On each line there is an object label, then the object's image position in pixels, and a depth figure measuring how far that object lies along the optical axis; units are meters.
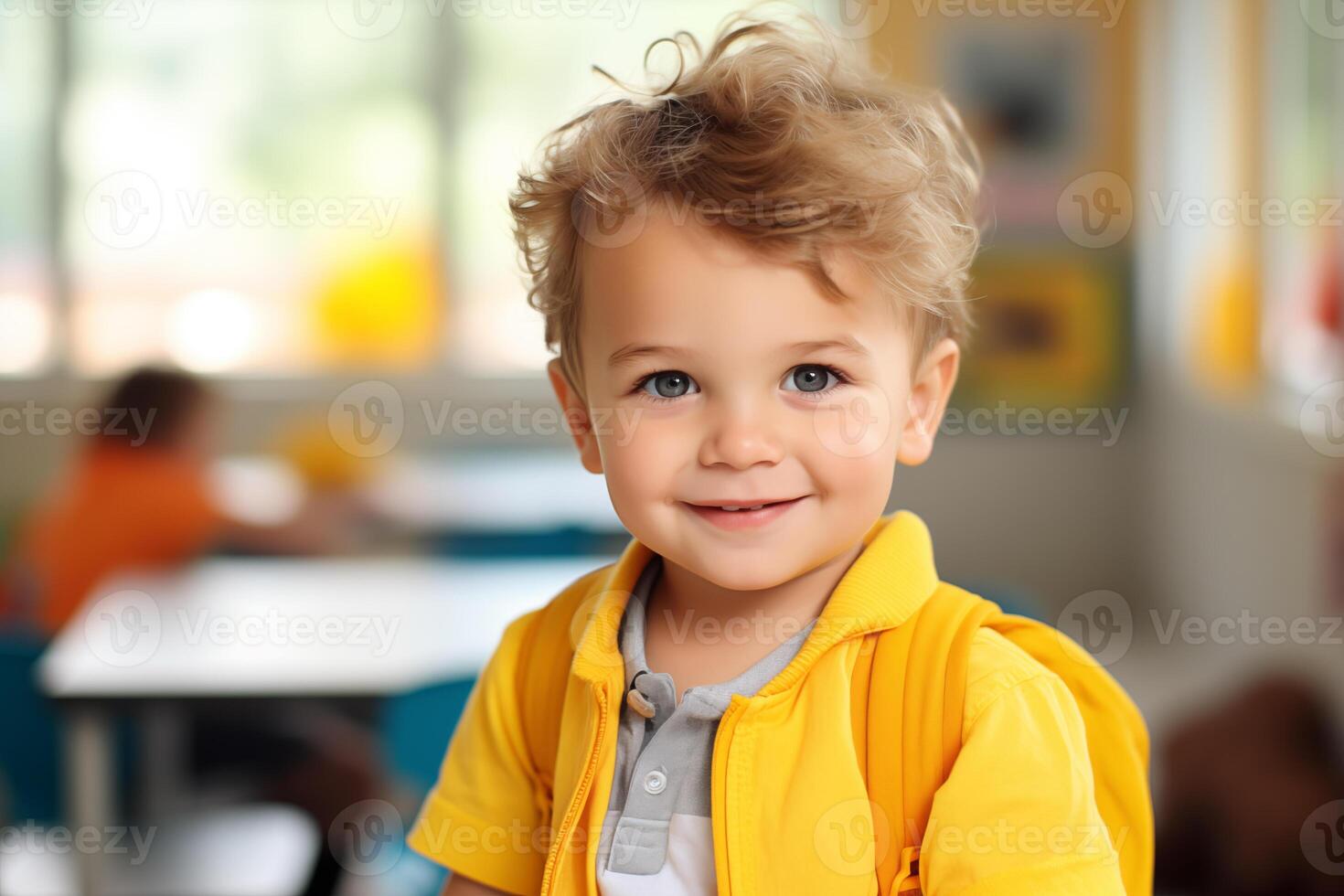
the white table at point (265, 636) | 1.96
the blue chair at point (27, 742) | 2.11
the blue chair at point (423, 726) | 1.81
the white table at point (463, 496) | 3.35
